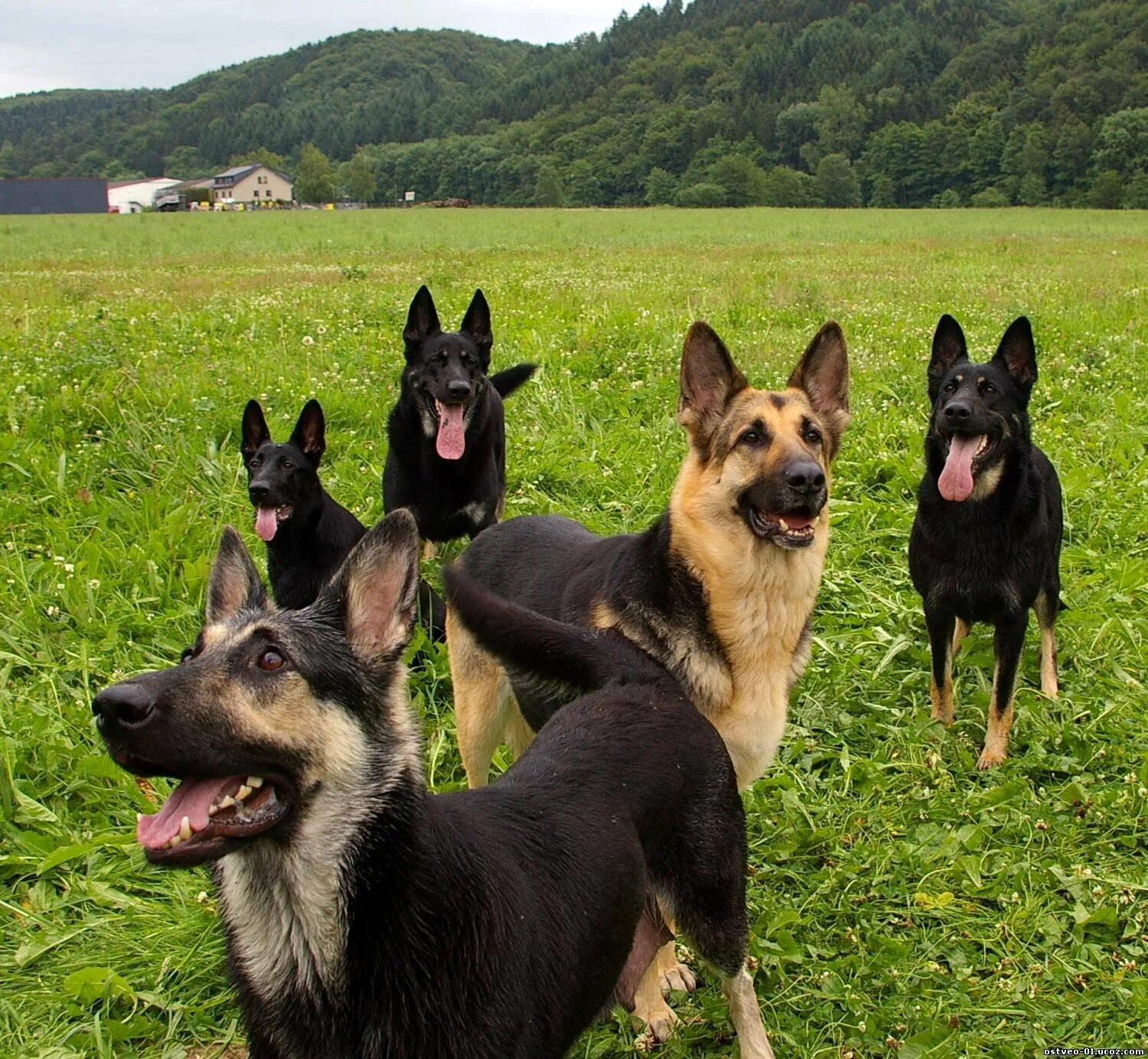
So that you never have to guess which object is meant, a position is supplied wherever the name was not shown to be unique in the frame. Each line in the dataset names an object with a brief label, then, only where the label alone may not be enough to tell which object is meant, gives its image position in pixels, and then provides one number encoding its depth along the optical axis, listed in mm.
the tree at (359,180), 124000
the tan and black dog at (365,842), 2080
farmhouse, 136875
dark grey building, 95500
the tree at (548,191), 98188
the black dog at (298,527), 5539
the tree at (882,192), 88812
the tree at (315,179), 120688
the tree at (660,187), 99250
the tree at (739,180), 90375
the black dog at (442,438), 6664
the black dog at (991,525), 4762
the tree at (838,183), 89375
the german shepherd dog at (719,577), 3510
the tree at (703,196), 89688
